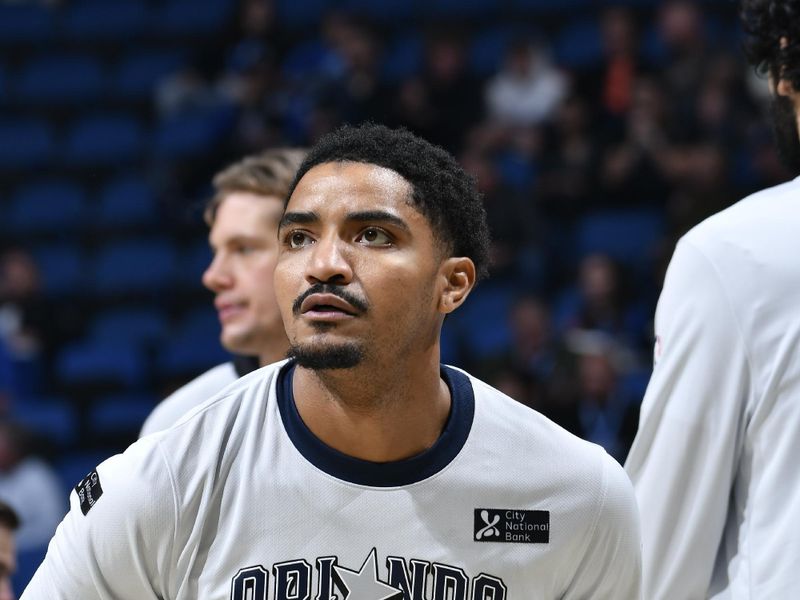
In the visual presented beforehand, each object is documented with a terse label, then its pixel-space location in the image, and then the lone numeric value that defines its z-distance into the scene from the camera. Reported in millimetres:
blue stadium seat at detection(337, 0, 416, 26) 21297
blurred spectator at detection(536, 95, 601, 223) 16984
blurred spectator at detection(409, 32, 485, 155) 17855
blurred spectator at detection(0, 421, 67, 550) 14474
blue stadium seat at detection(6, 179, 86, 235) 20781
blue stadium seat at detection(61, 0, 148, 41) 23078
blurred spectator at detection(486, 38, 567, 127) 18578
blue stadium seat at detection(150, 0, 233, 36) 22656
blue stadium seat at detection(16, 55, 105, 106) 22625
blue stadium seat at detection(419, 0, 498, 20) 20828
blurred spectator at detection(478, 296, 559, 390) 14289
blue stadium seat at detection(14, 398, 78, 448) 16609
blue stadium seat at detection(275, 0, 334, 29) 21859
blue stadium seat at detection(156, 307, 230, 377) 17391
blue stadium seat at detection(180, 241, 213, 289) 19250
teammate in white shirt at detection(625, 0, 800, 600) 4508
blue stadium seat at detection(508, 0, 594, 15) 20125
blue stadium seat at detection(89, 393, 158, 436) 17031
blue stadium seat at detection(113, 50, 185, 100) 22359
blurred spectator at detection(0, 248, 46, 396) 18297
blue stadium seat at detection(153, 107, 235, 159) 20734
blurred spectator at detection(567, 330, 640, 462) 13062
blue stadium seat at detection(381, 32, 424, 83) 20109
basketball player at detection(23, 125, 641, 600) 4664
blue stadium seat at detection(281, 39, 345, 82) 20083
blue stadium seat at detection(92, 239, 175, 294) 19547
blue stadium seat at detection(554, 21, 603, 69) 19203
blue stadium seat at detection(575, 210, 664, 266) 16547
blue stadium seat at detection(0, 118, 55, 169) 21844
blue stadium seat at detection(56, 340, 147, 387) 17578
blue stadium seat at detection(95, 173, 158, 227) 20594
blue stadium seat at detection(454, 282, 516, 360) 15844
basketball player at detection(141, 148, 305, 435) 7680
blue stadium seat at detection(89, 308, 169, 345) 18734
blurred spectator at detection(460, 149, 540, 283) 16359
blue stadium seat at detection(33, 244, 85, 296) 19766
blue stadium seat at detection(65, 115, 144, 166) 21594
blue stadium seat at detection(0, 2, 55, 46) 23406
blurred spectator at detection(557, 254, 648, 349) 14766
